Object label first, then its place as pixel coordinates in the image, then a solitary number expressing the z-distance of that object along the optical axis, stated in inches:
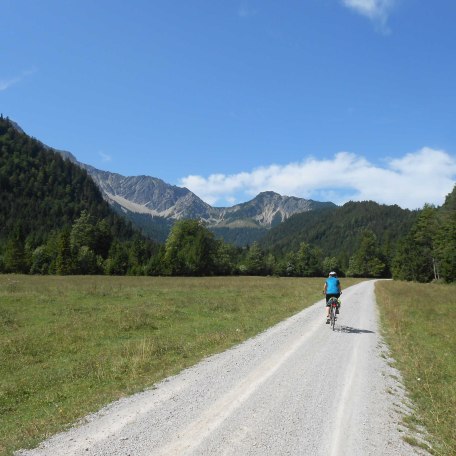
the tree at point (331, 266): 6028.5
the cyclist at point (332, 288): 795.4
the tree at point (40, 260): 3759.8
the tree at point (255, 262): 5437.5
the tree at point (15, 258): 3636.8
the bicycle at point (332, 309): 753.0
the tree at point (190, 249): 3964.1
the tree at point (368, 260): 5300.2
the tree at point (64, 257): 3518.7
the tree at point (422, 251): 3020.2
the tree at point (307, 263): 5802.2
